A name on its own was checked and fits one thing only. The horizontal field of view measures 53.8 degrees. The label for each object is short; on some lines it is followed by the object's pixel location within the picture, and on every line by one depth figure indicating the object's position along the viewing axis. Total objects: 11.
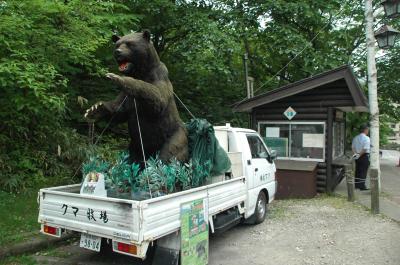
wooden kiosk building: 10.41
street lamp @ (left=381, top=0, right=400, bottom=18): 9.52
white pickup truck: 4.16
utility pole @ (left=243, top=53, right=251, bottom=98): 13.36
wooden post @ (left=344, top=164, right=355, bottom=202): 9.82
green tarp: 6.21
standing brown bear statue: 5.46
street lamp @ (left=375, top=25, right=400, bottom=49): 9.87
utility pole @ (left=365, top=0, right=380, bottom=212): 9.84
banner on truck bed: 4.62
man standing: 11.42
